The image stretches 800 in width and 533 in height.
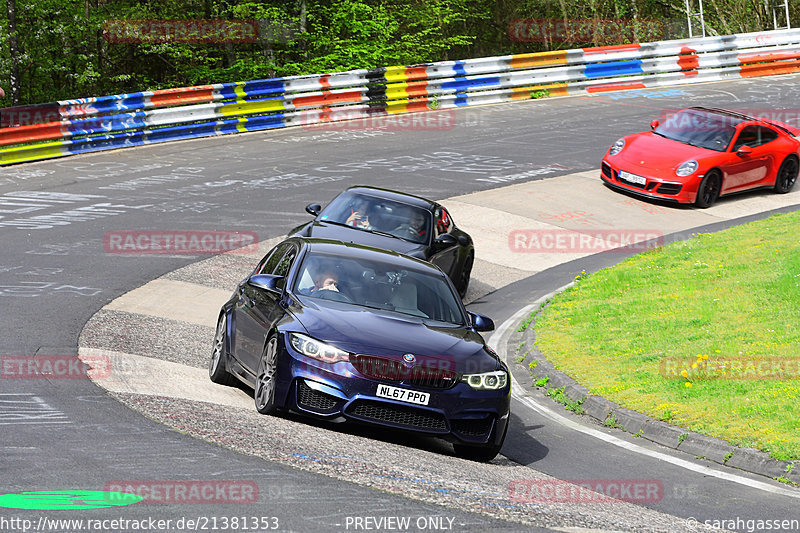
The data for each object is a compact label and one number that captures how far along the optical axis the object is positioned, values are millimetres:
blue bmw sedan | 16359
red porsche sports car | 41875
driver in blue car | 18859
